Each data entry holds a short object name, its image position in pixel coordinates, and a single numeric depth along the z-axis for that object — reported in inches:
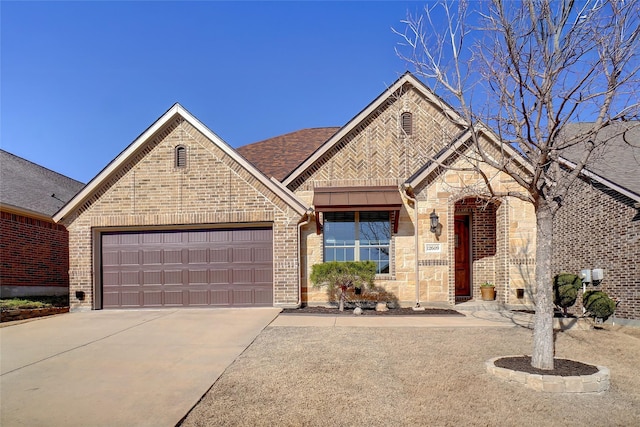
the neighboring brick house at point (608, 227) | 431.5
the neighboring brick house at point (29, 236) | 521.3
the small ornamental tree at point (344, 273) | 442.9
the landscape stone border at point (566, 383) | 222.1
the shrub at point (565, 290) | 400.2
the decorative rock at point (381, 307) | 461.7
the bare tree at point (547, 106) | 245.3
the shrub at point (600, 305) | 398.3
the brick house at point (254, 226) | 481.7
